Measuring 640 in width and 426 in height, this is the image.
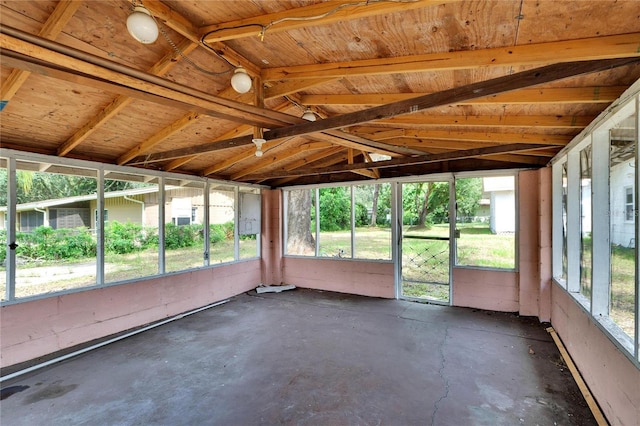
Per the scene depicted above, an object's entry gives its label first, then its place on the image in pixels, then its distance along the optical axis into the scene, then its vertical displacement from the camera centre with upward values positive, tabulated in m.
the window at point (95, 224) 3.36 -0.16
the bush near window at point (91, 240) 3.43 -0.38
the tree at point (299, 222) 6.81 -0.24
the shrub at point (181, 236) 4.95 -0.40
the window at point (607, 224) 2.04 -0.13
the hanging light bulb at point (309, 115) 3.16 +1.04
